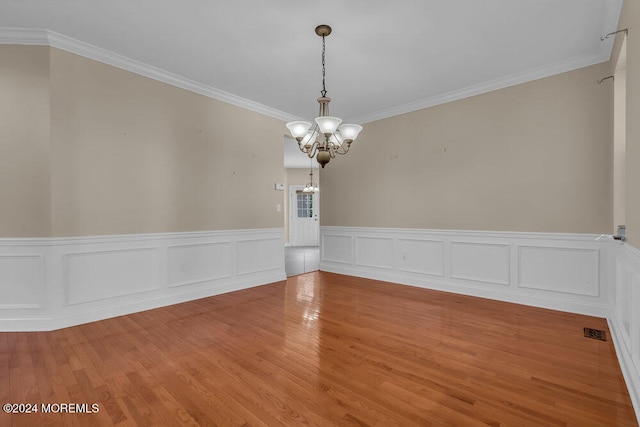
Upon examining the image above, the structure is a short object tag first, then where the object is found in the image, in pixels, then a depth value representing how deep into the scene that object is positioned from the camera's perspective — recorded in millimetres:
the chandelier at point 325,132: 2668
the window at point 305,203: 10570
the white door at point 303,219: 10531
